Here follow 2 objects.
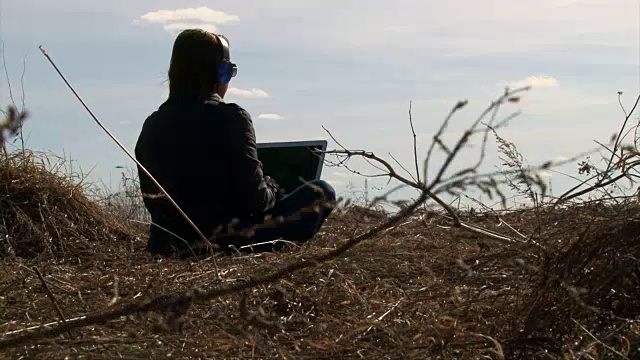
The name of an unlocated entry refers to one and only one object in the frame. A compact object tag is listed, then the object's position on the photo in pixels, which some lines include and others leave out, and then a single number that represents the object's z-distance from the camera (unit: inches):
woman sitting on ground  154.9
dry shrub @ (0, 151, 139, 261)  181.2
